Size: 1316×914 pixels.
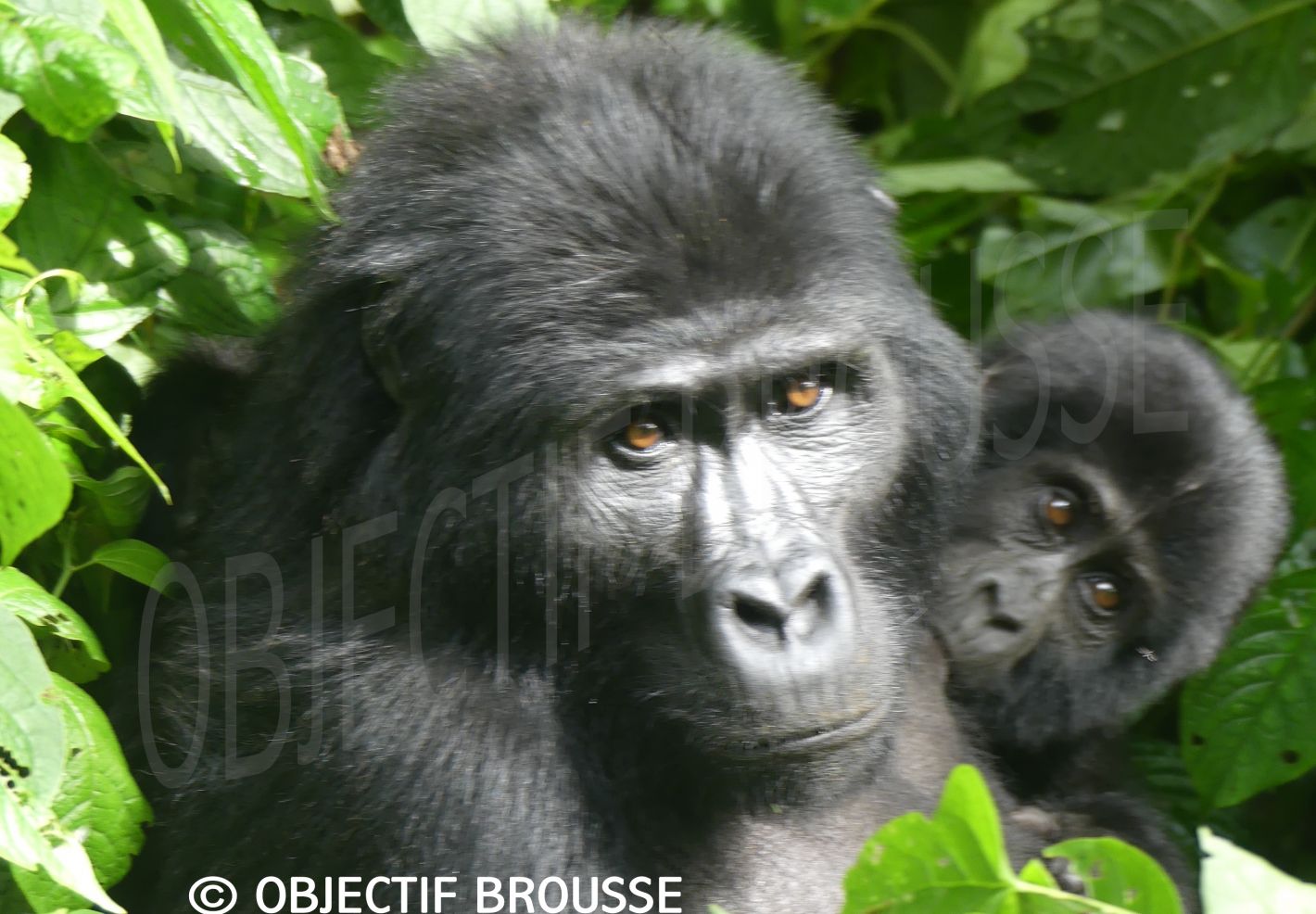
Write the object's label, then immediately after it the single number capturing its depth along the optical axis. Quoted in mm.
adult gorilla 5191
